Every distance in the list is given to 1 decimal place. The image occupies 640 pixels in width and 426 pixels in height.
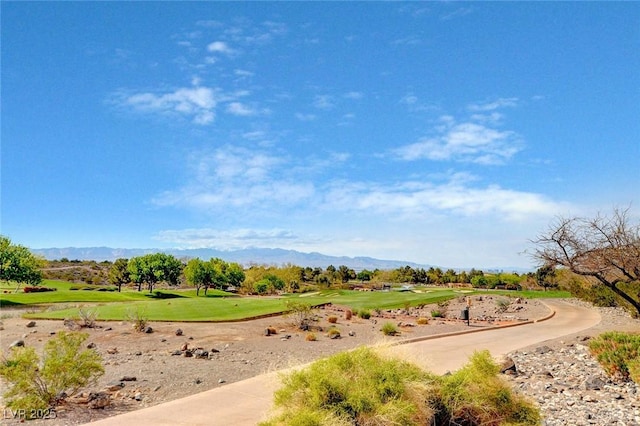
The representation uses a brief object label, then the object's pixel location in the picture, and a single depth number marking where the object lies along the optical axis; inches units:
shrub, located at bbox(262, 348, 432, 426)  245.1
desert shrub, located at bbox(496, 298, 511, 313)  1455.5
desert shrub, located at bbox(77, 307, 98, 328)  1003.3
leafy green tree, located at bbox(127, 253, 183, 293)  2760.8
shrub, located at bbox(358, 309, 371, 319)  1202.8
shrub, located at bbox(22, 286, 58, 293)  2431.1
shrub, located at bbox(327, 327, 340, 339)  897.0
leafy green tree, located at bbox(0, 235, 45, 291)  1975.9
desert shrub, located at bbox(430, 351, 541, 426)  300.5
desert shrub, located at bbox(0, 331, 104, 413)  395.9
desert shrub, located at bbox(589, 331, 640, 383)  522.2
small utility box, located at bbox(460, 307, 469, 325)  1103.6
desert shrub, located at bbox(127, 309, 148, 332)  931.3
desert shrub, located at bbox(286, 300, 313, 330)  1008.9
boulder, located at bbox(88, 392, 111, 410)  407.2
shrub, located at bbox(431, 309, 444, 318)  1266.9
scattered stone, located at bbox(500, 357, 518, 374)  511.8
